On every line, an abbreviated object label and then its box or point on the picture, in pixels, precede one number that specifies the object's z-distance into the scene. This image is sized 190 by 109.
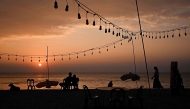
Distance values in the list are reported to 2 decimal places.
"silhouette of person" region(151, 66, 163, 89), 16.28
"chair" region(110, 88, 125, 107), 8.19
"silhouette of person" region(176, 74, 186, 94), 13.70
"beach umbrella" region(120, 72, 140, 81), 20.78
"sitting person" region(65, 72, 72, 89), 17.45
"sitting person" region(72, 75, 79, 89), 17.49
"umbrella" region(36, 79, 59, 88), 20.42
